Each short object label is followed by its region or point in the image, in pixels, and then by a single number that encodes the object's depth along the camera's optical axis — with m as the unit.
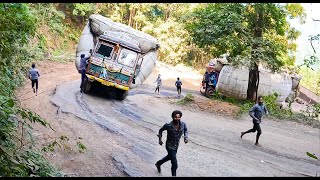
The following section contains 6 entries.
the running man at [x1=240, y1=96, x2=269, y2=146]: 10.16
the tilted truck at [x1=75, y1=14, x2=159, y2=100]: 13.91
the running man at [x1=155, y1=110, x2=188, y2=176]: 6.84
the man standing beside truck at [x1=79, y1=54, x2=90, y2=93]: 14.19
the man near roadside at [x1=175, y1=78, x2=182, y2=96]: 19.64
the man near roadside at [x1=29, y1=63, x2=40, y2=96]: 13.31
